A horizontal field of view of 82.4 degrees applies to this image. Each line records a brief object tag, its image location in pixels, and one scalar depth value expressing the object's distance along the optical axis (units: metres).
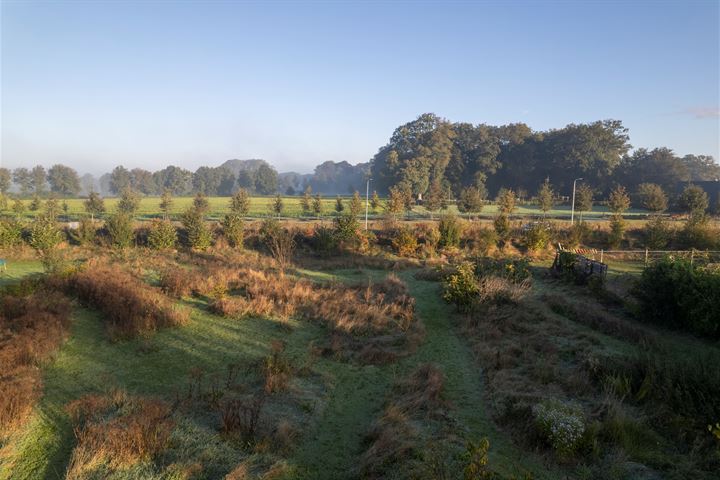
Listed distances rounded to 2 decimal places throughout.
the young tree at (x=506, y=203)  38.59
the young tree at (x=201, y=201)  41.21
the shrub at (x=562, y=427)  6.31
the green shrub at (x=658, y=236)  29.41
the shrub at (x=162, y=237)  25.80
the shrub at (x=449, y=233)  28.98
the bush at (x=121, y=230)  25.50
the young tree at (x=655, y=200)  42.31
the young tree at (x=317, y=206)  45.22
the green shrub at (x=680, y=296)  11.66
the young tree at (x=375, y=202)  50.32
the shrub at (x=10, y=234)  24.06
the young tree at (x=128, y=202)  42.21
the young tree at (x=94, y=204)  42.11
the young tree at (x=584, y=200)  46.47
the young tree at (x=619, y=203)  40.31
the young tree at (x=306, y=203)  50.27
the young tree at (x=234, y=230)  27.84
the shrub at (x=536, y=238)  28.55
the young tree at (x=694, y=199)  40.62
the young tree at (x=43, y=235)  23.28
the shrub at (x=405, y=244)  27.64
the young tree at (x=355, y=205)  36.21
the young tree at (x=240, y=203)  40.91
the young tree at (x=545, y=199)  44.47
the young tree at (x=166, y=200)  44.75
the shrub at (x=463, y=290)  14.65
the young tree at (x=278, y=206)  43.34
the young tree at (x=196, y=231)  26.75
